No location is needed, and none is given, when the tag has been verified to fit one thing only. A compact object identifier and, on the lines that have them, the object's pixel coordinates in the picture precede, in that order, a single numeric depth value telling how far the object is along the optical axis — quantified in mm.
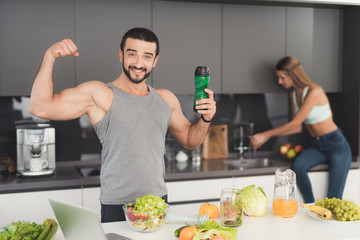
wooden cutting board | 3801
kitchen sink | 3831
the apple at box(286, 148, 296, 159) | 3831
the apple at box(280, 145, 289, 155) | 3884
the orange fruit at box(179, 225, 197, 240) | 1664
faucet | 4012
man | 2188
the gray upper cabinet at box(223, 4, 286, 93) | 3637
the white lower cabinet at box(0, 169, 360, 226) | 2889
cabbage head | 1997
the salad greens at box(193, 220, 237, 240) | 1629
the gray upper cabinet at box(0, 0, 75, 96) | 3111
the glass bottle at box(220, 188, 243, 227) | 1870
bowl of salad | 1741
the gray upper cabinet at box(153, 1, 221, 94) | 3461
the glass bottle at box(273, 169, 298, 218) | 1998
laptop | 1373
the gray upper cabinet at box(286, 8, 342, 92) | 3801
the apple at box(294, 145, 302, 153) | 3856
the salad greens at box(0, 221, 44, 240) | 1493
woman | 3531
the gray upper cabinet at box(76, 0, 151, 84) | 3275
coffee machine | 3103
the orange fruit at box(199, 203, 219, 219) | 1976
